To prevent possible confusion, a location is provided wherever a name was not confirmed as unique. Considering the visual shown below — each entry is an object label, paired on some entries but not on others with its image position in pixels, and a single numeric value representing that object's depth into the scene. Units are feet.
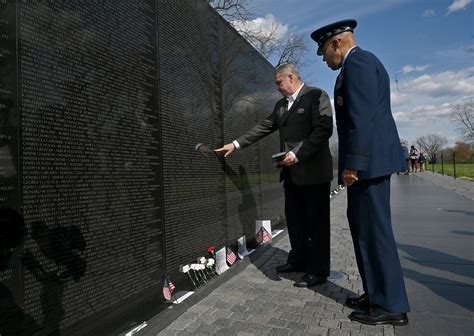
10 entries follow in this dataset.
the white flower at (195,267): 11.74
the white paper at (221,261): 13.30
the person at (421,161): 109.29
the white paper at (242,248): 15.75
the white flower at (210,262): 12.57
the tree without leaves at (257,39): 69.36
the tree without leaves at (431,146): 326.57
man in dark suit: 11.64
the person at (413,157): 91.09
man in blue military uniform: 8.57
